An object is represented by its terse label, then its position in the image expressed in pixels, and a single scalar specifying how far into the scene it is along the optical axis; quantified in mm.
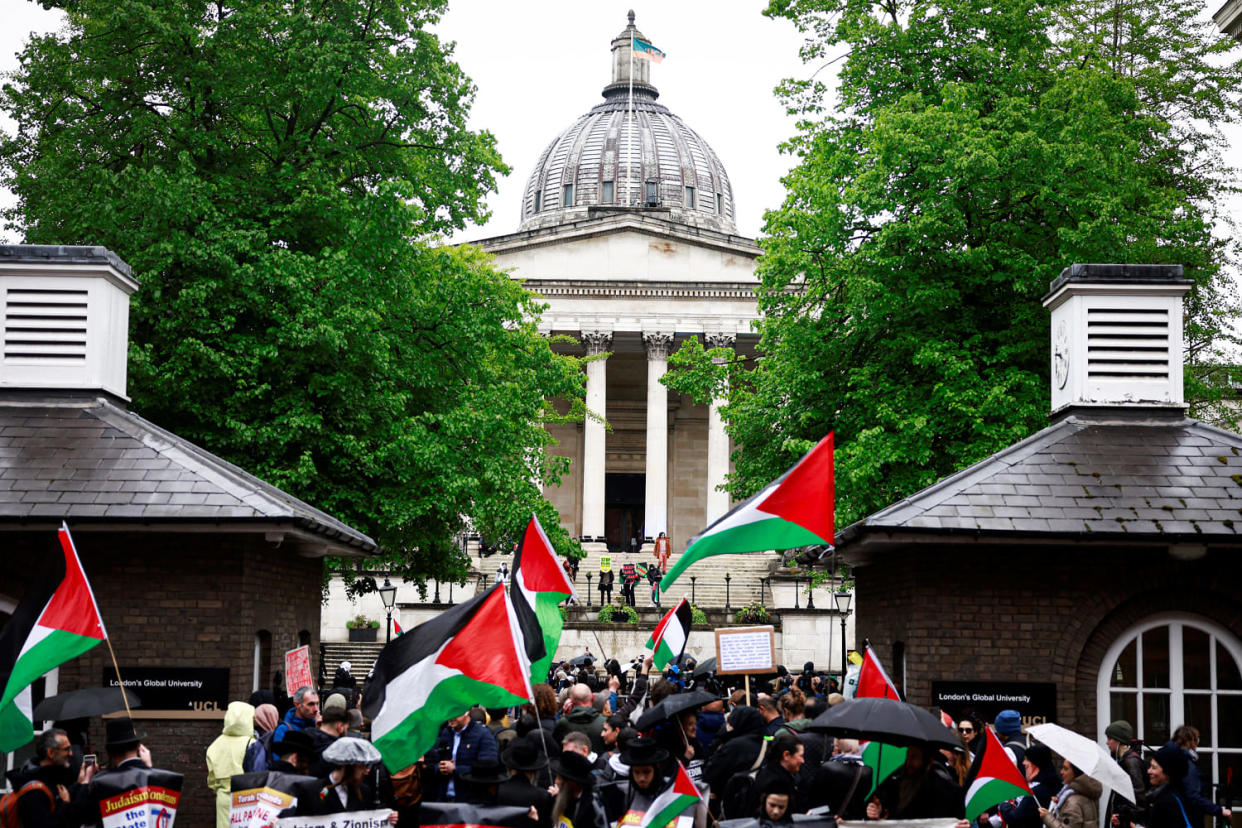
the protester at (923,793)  9305
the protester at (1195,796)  10242
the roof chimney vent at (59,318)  15867
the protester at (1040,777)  10633
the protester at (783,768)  8750
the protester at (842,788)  9828
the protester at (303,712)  11430
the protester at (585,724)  11695
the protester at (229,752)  11195
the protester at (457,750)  10617
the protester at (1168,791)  10242
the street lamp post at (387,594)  29250
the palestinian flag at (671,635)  17438
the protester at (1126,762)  11516
